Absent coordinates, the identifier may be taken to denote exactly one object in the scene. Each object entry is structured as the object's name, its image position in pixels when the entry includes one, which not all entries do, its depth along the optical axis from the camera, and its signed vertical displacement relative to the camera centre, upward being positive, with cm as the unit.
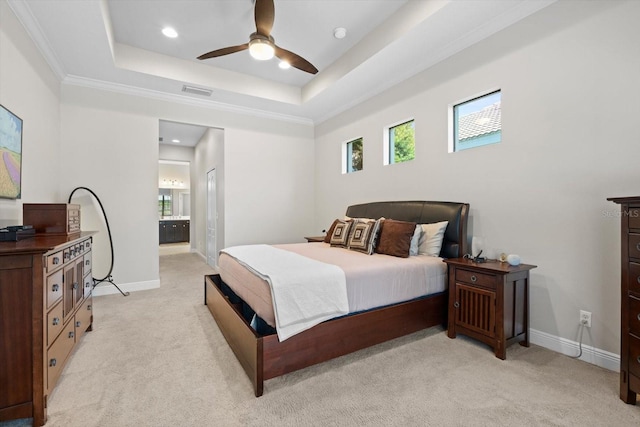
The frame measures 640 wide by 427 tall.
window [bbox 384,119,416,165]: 389 +96
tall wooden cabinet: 164 -53
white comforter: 190 -60
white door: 593 -24
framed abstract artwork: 227 +44
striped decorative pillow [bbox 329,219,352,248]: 356 -34
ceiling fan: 251 +164
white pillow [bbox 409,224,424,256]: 307 -35
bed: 186 -95
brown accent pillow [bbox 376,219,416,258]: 294 -32
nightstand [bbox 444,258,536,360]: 225 -79
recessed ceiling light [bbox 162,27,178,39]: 342 +216
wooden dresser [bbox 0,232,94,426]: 149 -68
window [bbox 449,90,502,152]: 292 +96
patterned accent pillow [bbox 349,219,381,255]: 317 -32
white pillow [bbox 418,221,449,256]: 299 -32
